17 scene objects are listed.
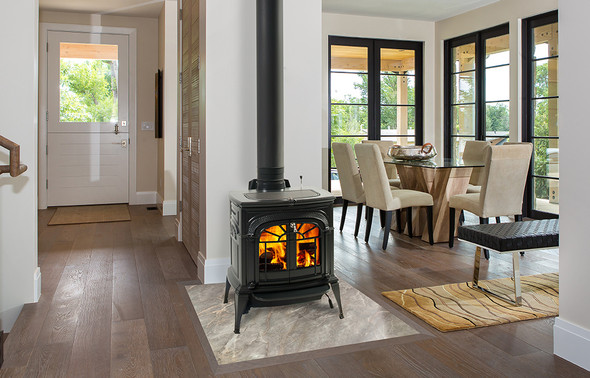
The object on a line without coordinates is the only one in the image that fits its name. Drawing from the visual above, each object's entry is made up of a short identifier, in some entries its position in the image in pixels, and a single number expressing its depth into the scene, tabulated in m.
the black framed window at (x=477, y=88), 6.45
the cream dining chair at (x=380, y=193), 4.48
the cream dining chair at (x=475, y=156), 5.68
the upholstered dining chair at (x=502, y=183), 4.11
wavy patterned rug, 2.79
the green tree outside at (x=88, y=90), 7.02
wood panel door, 3.85
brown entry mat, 6.02
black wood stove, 2.68
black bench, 3.00
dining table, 4.74
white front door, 7.00
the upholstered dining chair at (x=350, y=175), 5.00
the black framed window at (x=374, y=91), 7.30
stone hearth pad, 2.42
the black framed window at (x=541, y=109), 5.76
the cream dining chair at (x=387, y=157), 5.97
